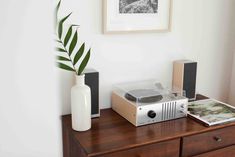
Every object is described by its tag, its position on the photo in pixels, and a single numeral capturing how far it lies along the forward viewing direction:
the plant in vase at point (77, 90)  1.27
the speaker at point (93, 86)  1.39
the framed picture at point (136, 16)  1.47
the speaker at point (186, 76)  1.69
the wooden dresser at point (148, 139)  1.18
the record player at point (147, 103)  1.36
